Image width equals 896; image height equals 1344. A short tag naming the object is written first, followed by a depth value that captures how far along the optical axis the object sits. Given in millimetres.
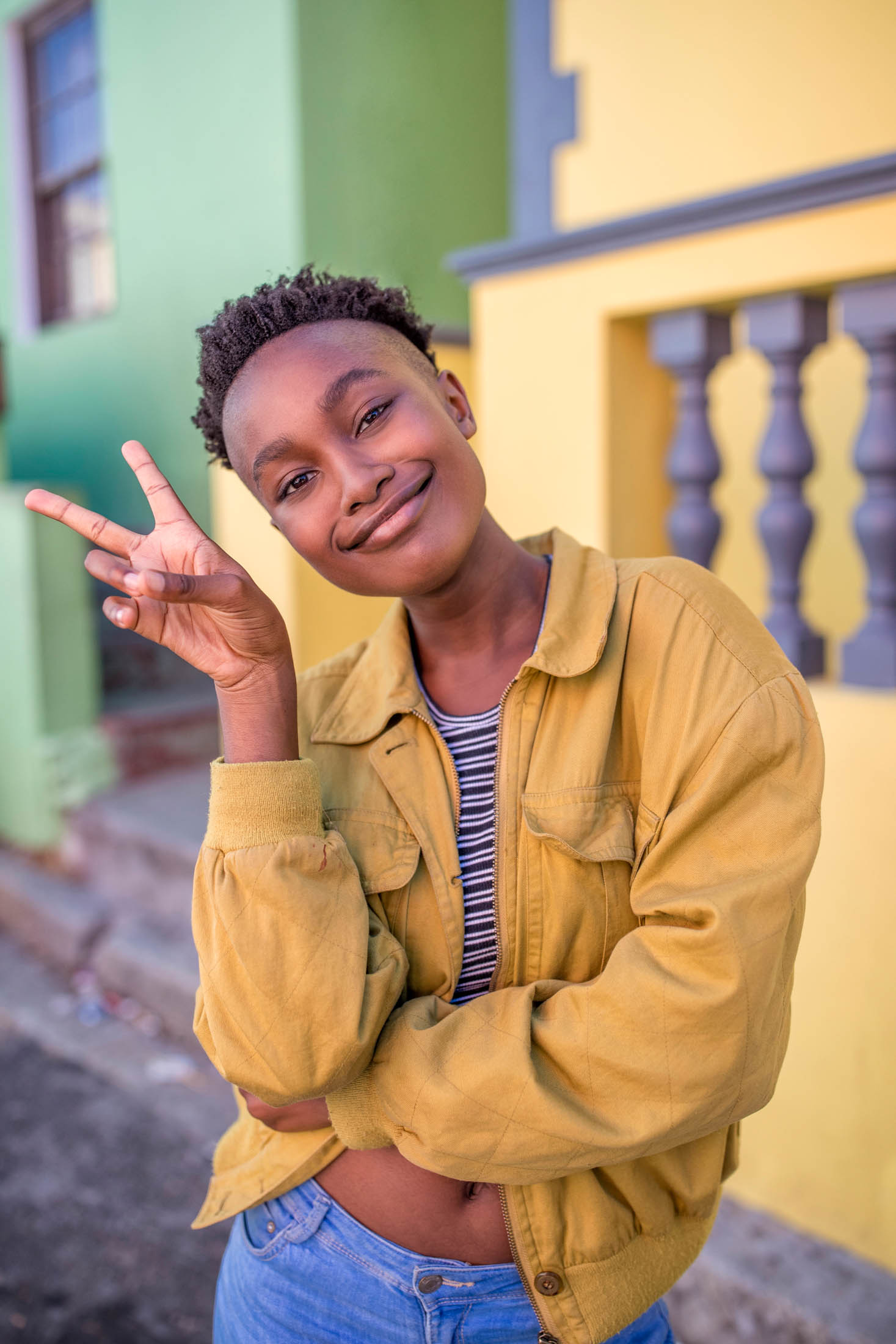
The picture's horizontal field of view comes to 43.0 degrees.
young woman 1250
